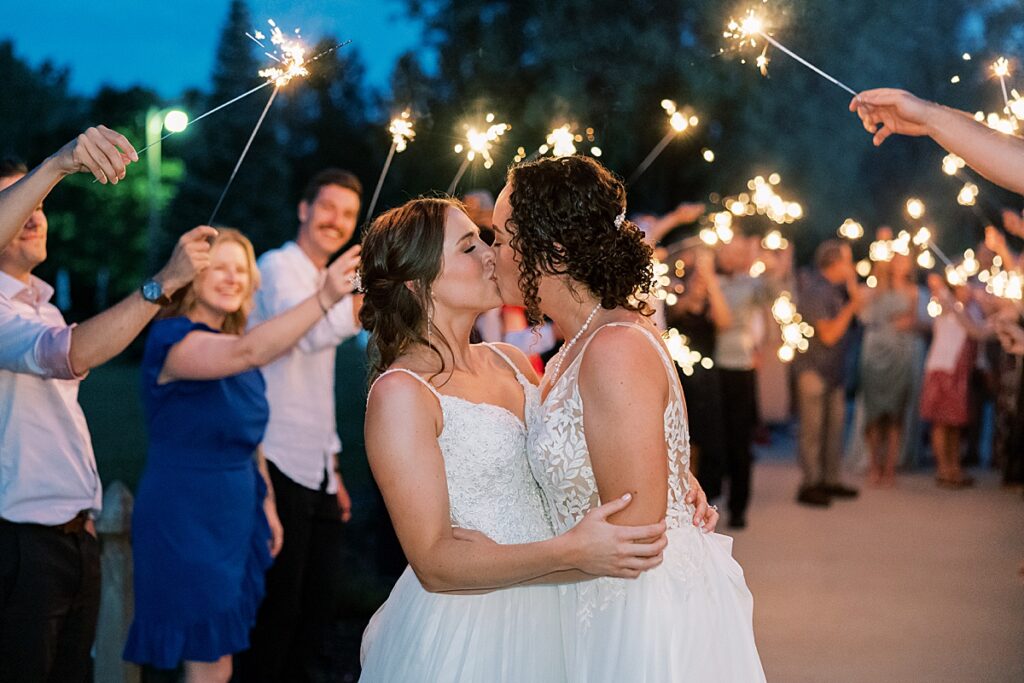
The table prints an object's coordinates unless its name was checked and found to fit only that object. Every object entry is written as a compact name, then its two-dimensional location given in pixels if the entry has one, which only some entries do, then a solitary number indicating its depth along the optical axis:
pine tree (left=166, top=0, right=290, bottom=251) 26.78
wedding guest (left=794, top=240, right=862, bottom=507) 8.71
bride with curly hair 2.32
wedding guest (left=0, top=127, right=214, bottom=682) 2.94
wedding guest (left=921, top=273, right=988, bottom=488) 9.41
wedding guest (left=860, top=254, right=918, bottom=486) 9.66
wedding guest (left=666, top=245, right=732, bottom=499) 7.48
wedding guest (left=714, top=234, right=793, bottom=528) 7.89
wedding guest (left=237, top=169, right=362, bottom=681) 4.33
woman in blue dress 3.57
